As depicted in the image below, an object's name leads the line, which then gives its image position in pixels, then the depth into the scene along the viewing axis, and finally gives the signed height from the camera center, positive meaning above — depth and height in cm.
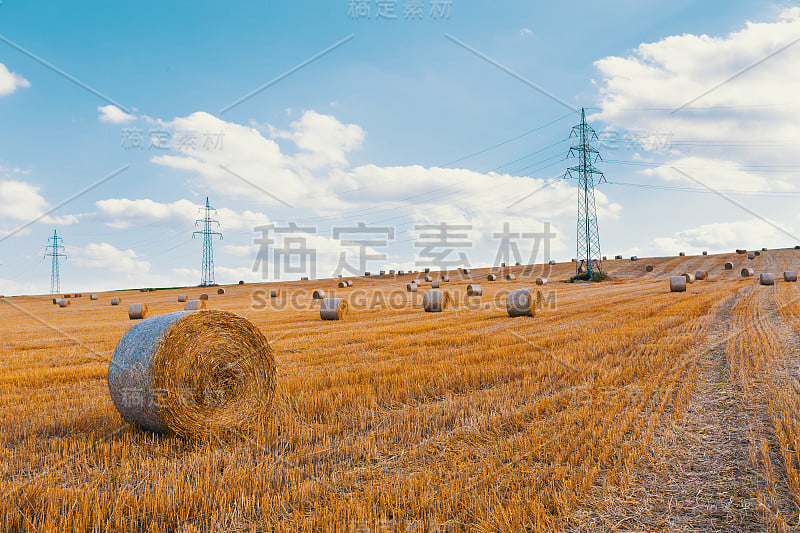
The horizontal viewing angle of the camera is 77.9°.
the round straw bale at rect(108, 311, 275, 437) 531 -110
